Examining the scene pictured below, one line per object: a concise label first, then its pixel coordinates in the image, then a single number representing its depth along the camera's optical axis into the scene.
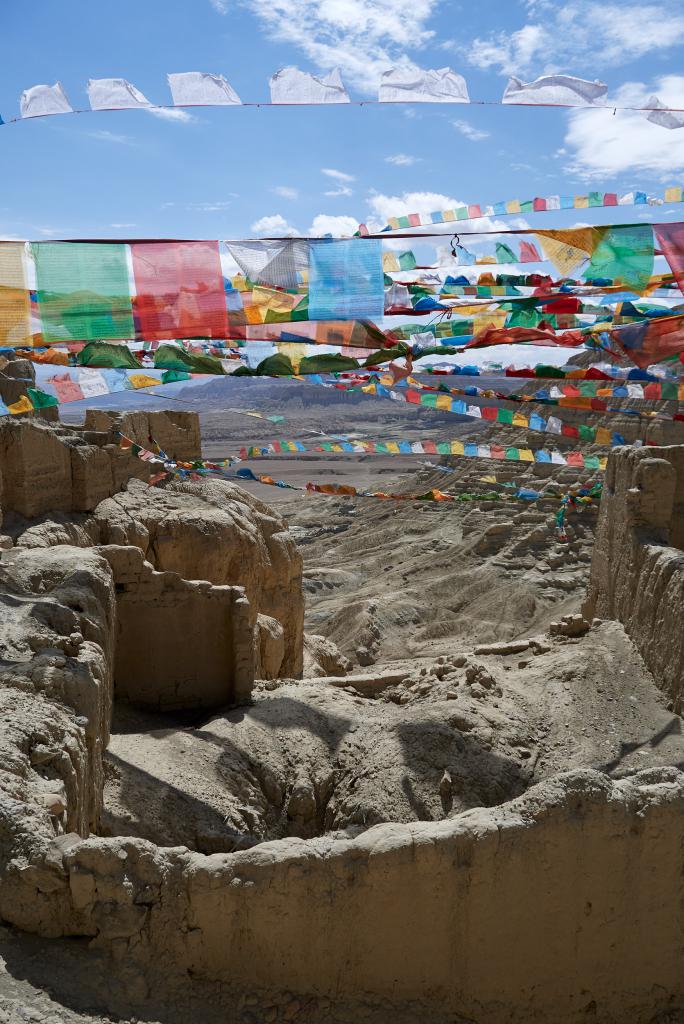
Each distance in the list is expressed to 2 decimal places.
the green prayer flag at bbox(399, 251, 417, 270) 7.01
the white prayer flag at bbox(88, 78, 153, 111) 5.63
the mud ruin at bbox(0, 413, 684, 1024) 3.67
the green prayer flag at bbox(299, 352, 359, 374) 7.70
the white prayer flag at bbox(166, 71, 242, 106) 5.52
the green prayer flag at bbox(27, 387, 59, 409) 9.40
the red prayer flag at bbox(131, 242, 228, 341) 6.75
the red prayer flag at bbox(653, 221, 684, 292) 6.38
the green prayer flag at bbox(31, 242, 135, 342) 6.66
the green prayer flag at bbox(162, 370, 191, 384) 9.72
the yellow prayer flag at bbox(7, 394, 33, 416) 9.38
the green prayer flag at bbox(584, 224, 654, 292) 6.45
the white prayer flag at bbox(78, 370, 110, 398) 9.40
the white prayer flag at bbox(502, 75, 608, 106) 5.57
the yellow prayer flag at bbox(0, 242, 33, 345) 6.63
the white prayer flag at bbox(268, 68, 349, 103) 5.54
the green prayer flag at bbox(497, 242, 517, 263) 6.76
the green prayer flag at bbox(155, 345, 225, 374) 7.87
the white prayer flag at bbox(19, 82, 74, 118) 5.62
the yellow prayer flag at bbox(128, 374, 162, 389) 10.06
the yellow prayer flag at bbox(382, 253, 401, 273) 6.98
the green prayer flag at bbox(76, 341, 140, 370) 7.74
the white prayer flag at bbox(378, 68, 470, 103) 5.55
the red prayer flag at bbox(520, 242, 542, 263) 6.65
